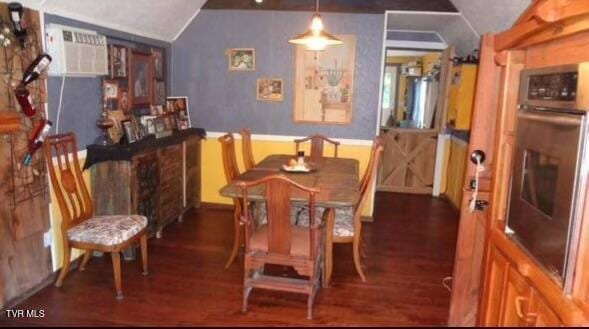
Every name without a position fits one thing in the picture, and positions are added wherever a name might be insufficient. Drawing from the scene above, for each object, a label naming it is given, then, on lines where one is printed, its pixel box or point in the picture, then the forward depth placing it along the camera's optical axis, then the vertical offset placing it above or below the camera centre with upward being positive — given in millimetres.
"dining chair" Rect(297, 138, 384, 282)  3156 -908
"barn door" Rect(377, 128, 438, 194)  6051 -771
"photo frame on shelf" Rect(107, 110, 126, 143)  3609 -280
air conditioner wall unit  2980 +295
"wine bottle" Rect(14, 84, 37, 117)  2711 -56
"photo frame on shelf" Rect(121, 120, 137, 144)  3646 -307
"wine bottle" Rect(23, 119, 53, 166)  2831 -317
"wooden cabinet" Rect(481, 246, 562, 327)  1597 -768
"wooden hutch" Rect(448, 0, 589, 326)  1428 -457
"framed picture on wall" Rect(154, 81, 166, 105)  4590 +25
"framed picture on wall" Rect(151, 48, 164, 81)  4481 +340
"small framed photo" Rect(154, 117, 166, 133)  4215 -287
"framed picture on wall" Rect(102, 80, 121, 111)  3662 +2
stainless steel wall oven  1417 -201
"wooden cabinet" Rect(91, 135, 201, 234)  3465 -767
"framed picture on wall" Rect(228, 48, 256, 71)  4824 +439
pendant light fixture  3129 +465
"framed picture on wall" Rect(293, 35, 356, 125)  4699 +193
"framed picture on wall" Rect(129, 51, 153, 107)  4090 +152
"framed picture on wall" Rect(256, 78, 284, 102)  4852 +114
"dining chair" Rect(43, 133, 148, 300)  2893 -898
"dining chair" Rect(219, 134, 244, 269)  3461 -591
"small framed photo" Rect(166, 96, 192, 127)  4746 -110
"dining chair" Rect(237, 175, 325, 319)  2539 -919
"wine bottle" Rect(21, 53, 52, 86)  2750 +140
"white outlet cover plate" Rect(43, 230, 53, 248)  3053 -1032
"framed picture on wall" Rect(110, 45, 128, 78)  3719 +283
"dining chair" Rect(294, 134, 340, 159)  4477 -425
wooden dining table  2770 -588
